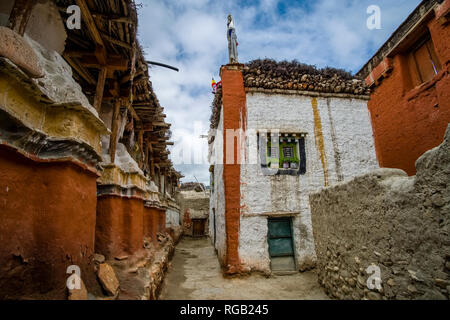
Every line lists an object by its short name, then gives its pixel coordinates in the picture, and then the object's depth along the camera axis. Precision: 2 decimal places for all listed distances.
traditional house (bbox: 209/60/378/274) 7.14
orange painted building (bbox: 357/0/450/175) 6.85
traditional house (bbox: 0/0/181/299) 2.10
